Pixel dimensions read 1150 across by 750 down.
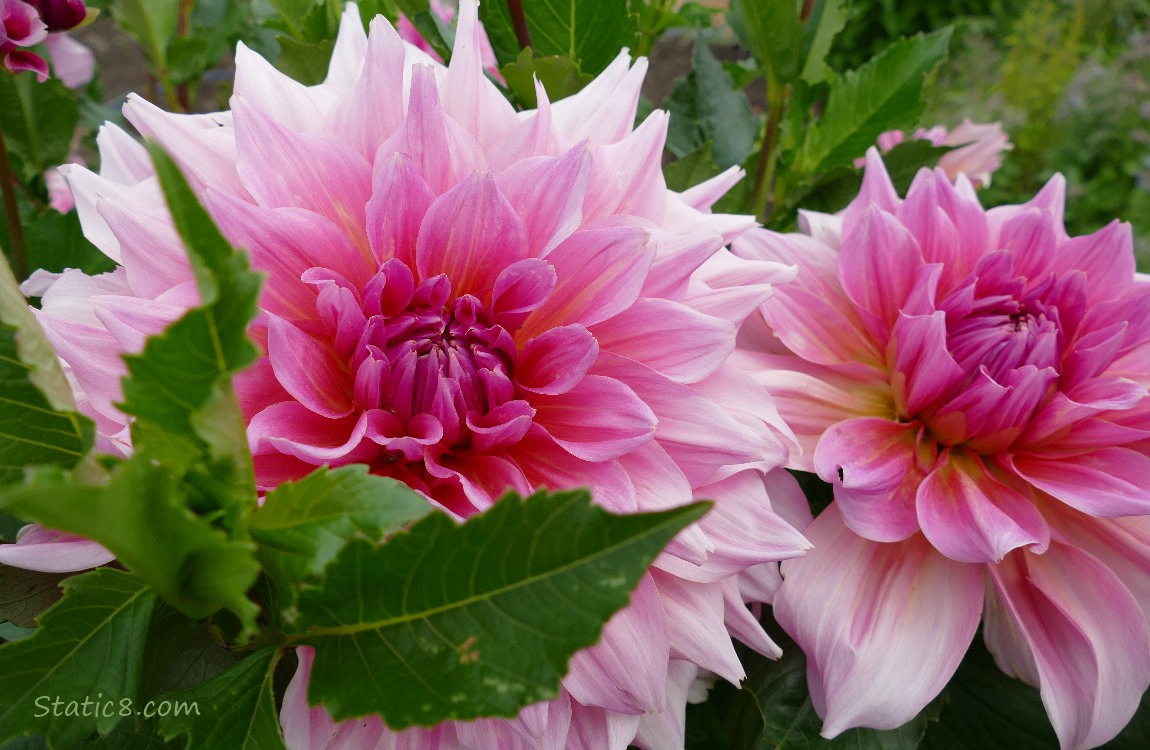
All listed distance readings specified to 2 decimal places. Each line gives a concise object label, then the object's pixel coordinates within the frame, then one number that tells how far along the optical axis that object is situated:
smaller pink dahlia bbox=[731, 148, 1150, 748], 0.48
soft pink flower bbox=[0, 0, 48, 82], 0.56
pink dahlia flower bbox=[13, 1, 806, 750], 0.40
